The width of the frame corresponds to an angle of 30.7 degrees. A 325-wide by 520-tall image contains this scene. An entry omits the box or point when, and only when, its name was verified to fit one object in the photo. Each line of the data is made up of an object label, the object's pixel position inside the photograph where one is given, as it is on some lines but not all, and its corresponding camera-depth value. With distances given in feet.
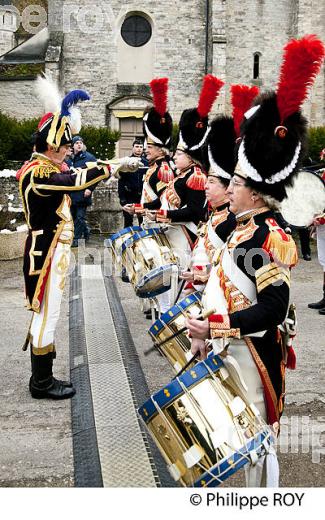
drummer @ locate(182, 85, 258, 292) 12.46
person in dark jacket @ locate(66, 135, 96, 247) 33.27
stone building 81.46
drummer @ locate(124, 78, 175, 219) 20.26
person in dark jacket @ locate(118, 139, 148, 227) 31.73
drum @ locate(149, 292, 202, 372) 11.03
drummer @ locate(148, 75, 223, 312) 17.35
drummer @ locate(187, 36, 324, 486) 8.72
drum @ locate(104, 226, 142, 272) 18.47
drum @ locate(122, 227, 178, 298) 15.90
